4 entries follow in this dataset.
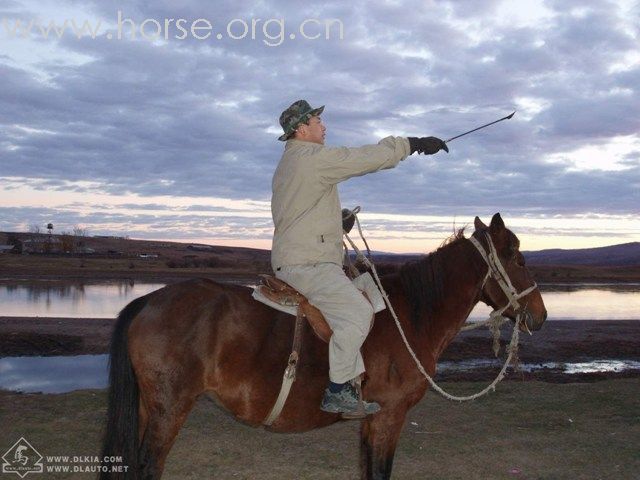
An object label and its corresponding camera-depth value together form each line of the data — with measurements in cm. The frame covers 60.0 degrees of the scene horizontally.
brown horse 390
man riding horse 394
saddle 414
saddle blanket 418
